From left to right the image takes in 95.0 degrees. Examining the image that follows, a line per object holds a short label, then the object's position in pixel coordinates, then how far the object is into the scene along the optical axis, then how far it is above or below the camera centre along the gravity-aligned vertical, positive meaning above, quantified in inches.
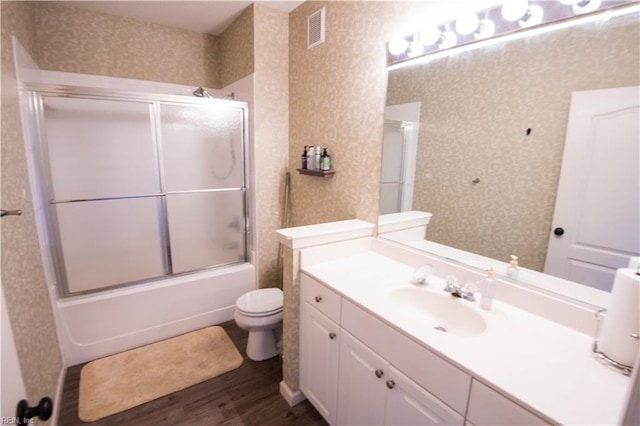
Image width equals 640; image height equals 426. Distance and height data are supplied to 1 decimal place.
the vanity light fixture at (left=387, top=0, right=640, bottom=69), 39.9 +22.2
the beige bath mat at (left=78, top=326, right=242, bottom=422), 68.7 -55.8
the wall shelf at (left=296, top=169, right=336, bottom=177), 82.5 -3.2
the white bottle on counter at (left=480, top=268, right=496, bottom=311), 46.8 -20.5
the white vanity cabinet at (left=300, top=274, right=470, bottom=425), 39.1 -34.4
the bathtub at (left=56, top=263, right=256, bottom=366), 79.6 -45.6
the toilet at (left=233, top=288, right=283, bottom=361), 78.8 -42.7
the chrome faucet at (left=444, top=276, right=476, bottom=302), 50.1 -21.8
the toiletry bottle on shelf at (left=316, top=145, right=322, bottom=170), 86.5 +1.5
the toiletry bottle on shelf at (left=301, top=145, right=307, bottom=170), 90.4 +0.3
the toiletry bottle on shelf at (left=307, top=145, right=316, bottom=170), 87.8 +0.9
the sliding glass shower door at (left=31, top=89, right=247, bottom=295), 77.2 -7.5
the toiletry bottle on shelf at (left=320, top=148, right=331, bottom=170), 82.7 +0.1
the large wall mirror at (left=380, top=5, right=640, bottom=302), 39.5 +5.7
